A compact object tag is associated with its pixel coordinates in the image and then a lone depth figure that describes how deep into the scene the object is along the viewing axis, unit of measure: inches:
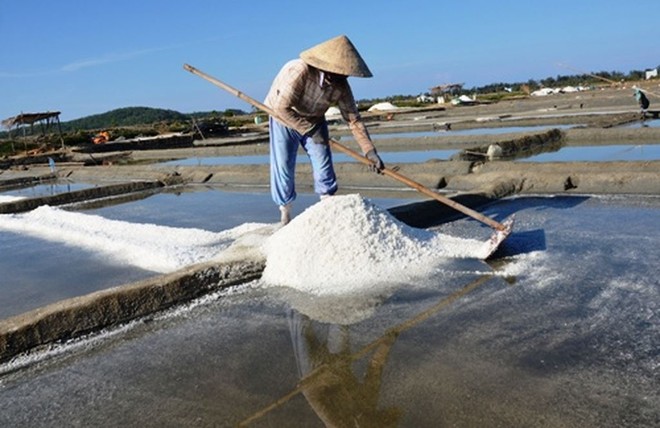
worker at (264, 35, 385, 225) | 113.1
